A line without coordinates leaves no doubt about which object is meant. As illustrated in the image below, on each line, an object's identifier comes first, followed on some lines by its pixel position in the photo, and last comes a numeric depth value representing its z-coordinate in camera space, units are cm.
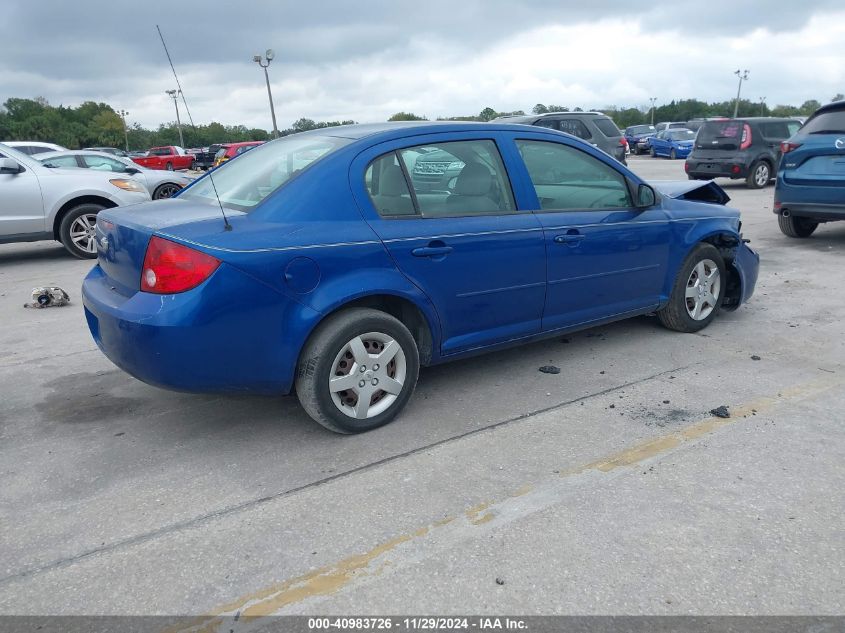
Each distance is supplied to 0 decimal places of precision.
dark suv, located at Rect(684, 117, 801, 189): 1659
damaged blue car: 332
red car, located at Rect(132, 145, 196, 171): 3594
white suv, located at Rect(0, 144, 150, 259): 892
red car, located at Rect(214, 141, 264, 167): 2612
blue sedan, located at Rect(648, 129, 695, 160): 3086
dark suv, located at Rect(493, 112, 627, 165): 1456
